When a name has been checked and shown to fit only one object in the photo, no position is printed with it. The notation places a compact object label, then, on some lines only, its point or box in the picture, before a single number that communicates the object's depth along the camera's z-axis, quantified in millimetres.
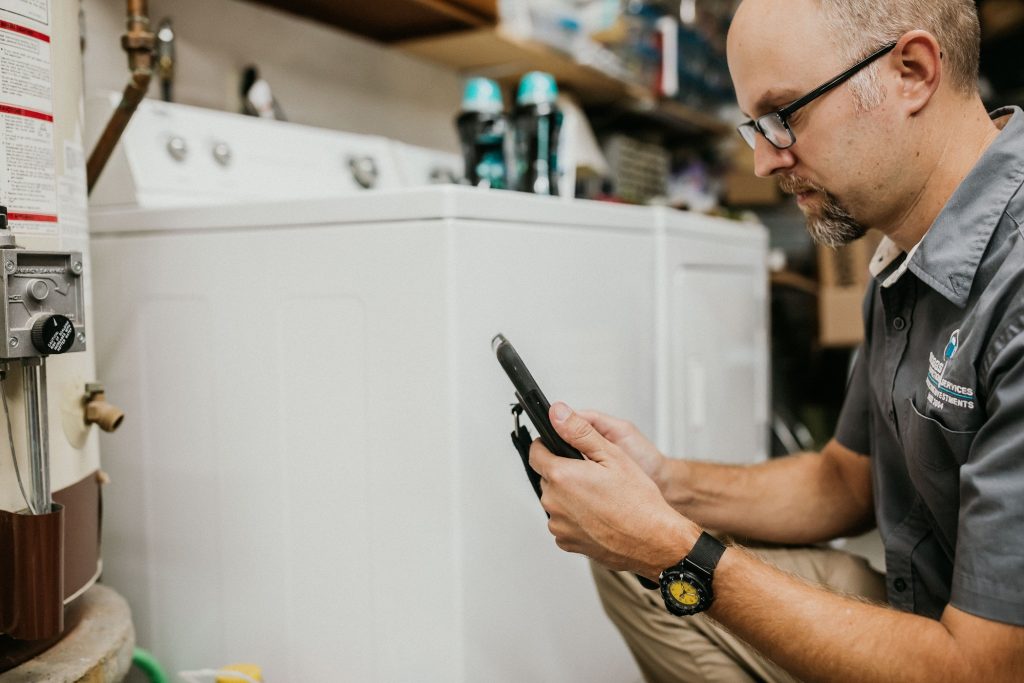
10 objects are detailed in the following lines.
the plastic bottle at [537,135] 1535
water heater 874
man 862
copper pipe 1205
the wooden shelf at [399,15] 1844
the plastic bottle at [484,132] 1493
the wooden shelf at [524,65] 2082
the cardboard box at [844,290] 2947
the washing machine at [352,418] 1051
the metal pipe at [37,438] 910
